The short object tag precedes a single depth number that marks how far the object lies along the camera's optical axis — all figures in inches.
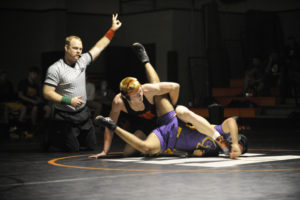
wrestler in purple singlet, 413.7
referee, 470.6
